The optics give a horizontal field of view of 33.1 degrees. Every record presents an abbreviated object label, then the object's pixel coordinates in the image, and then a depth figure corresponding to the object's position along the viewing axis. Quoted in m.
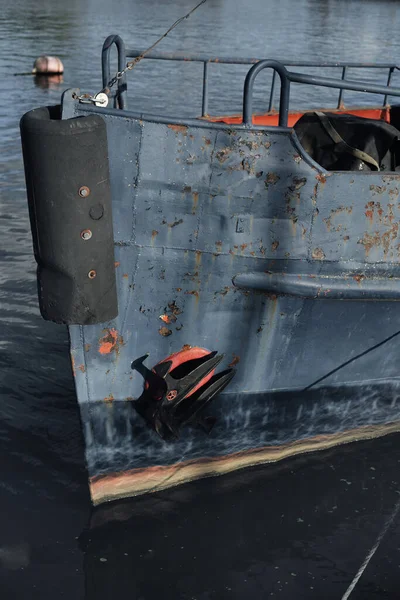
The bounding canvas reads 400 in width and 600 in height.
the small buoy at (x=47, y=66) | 21.98
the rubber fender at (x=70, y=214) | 3.55
